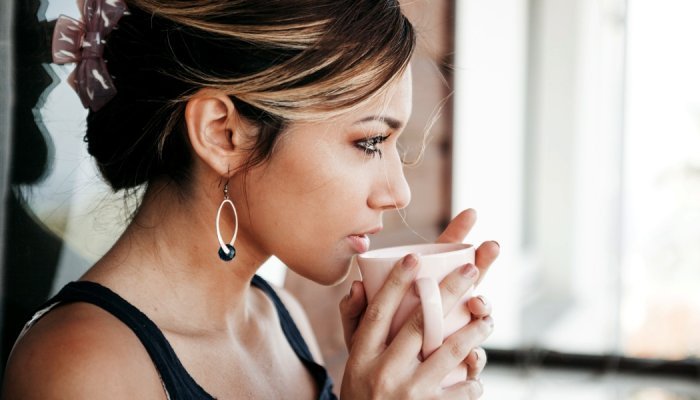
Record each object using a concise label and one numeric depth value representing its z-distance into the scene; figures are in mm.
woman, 1083
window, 3674
